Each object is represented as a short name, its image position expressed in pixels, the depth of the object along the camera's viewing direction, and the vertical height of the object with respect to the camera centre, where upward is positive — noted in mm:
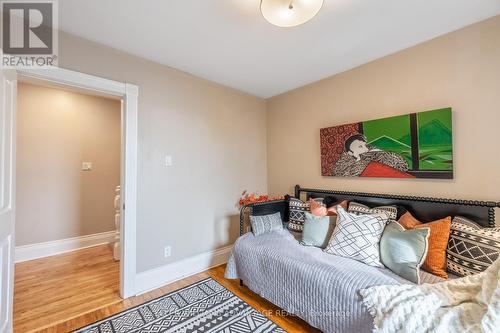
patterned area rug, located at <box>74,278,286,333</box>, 1667 -1190
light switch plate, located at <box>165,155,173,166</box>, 2379 +118
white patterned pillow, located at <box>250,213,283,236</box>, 2332 -585
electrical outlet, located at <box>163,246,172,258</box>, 2366 -868
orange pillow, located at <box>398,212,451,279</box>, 1549 -571
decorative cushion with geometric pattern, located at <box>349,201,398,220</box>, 1997 -395
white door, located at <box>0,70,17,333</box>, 1389 -124
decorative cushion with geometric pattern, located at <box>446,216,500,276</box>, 1390 -533
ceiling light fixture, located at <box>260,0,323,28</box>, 1315 +981
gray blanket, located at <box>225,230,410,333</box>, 1417 -827
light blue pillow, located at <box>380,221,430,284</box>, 1504 -595
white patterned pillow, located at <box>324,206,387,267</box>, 1720 -569
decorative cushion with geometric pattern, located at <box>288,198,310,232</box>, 2479 -510
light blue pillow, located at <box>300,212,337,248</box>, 2043 -580
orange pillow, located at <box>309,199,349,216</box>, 2284 -423
